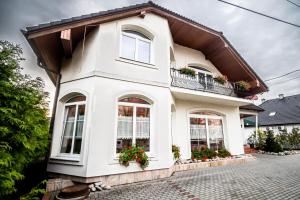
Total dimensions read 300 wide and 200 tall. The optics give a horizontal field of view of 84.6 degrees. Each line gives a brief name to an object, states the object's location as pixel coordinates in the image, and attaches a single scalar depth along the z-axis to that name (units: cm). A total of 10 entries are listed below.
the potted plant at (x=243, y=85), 1035
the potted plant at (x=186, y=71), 845
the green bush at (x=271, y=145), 1293
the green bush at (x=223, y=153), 915
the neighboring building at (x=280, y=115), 2586
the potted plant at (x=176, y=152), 752
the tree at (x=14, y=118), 340
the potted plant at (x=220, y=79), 1001
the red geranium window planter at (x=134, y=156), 545
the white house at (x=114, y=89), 540
